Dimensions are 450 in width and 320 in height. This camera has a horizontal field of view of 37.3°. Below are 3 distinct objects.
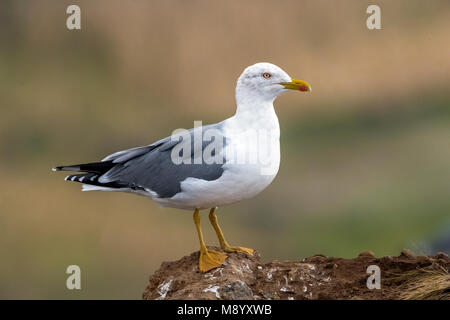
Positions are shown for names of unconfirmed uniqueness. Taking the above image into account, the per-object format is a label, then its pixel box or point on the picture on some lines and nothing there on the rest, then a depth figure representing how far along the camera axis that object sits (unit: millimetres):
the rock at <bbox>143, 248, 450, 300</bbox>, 4223
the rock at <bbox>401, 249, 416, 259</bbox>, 4555
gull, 4320
